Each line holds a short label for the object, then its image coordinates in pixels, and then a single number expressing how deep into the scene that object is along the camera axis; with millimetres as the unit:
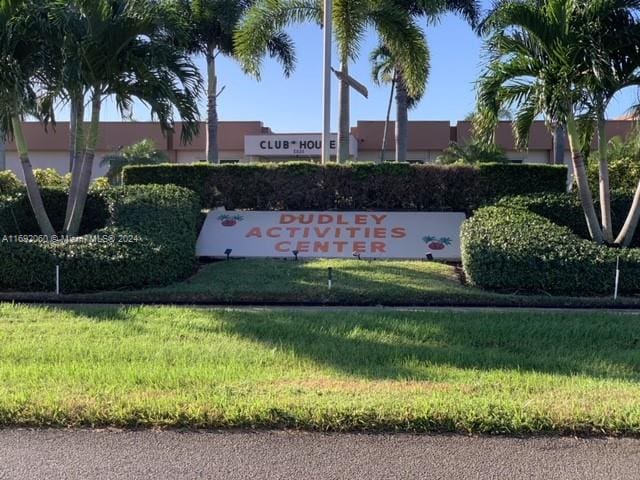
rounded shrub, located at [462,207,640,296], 8922
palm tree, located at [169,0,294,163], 22453
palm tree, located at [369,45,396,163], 29341
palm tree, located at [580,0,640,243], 9820
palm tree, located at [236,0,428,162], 15312
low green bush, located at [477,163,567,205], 13633
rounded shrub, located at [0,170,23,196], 16469
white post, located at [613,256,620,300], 8734
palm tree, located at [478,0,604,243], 9852
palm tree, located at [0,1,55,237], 10047
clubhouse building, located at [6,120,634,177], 31188
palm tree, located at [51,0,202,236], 10211
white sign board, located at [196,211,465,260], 11969
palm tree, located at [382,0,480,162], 15750
